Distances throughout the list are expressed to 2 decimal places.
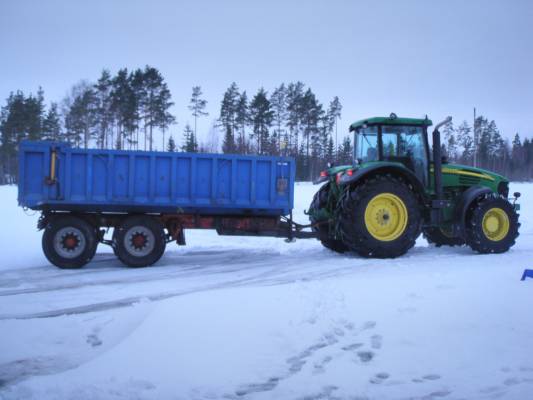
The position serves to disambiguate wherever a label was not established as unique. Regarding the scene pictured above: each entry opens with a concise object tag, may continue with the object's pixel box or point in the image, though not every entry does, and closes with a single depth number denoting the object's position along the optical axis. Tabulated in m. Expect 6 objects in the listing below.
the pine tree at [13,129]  43.75
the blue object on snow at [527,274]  5.30
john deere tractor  7.85
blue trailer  7.27
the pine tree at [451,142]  60.26
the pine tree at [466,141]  62.06
